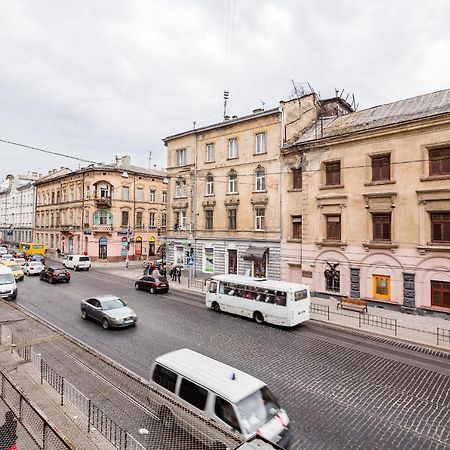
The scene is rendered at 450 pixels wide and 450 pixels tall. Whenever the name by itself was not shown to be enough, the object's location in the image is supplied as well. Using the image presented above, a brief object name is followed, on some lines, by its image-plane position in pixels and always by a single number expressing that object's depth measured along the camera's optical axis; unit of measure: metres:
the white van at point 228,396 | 6.86
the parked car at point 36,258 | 38.09
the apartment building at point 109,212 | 49.34
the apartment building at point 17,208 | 70.06
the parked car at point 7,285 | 21.68
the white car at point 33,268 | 34.41
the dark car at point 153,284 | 26.56
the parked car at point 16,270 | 30.38
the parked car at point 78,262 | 39.69
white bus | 17.42
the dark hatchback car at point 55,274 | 29.47
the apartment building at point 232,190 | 28.84
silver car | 16.50
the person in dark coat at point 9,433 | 6.25
